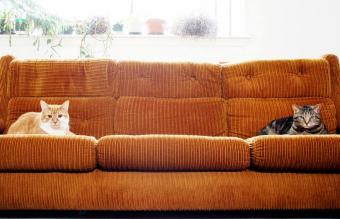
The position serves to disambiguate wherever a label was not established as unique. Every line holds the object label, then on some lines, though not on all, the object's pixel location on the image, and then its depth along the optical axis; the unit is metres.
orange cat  2.30
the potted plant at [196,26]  3.50
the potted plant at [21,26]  3.43
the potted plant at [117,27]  3.70
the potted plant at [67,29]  3.58
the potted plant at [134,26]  3.61
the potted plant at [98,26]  3.47
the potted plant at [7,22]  3.29
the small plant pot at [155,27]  3.60
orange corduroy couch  1.83
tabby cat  2.38
